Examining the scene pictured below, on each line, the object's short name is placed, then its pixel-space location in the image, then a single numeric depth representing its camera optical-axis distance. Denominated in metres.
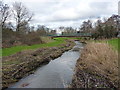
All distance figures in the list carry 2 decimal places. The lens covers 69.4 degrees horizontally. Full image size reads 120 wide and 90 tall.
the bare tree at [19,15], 25.18
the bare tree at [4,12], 21.43
